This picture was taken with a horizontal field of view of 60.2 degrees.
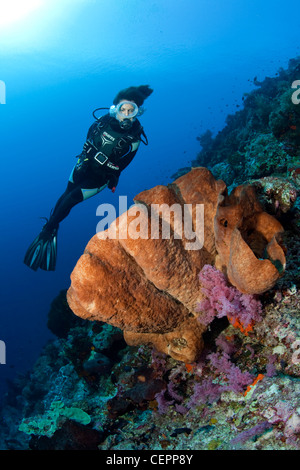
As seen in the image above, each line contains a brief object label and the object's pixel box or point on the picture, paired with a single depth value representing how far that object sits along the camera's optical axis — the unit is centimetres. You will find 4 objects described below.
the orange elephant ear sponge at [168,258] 242
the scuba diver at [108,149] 739
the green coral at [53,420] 374
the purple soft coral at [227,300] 265
